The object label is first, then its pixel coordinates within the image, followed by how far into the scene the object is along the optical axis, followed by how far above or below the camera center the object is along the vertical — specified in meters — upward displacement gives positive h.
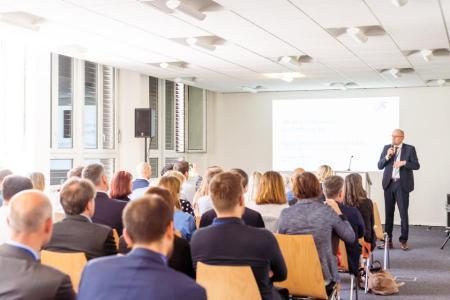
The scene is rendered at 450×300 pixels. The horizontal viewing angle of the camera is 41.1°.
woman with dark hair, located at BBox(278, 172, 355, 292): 4.18 -0.50
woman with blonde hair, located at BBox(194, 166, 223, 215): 5.36 -0.42
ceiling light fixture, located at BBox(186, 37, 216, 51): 6.89 +1.26
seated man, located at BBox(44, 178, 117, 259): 3.33 -0.44
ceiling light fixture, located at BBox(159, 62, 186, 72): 8.74 +1.26
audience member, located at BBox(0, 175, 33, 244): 4.41 -0.25
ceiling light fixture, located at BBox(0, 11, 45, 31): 5.84 +1.31
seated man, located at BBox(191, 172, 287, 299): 3.08 -0.46
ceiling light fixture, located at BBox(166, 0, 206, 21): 5.05 +1.24
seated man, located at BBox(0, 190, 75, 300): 2.11 -0.39
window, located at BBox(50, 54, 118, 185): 8.47 +0.54
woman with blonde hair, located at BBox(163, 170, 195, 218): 4.91 -0.46
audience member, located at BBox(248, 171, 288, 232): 4.93 -0.37
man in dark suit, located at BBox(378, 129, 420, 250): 8.50 -0.36
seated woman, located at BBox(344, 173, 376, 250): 5.77 -0.49
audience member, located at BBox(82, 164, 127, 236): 4.37 -0.44
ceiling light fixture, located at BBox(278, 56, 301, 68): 8.15 +1.25
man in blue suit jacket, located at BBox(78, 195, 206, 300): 1.97 -0.39
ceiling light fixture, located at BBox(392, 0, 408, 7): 4.91 +1.22
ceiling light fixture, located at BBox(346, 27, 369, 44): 6.21 +1.24
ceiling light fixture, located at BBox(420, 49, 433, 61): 7.60 +1.25
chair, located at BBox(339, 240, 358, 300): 5.01 -0.91
